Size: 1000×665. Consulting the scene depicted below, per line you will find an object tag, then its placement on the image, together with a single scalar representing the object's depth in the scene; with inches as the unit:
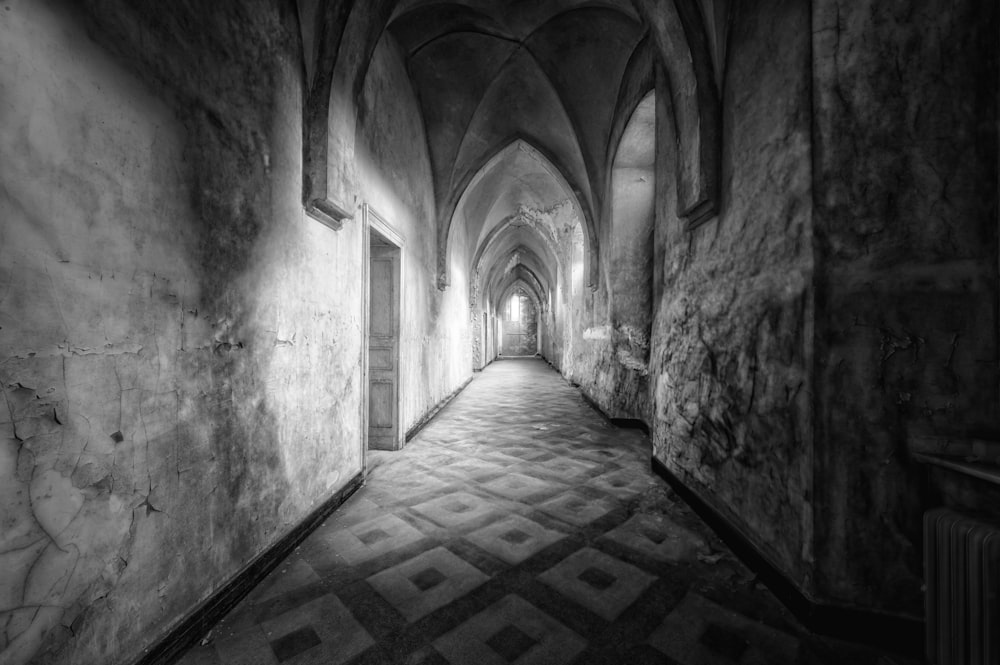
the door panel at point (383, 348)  183.8
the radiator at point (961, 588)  49.9
